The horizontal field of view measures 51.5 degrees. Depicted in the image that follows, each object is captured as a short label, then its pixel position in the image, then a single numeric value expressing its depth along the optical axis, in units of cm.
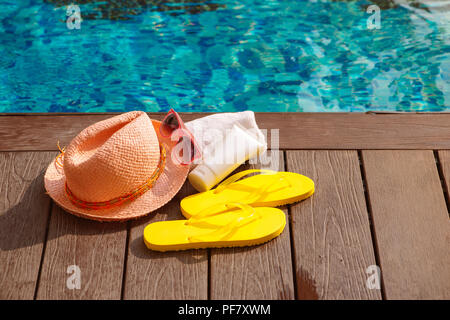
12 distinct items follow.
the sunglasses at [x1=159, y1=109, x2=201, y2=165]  158
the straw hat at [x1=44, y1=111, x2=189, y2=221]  142
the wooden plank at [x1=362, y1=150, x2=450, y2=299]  140
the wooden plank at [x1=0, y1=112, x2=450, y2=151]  175
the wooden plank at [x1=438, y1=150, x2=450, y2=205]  162
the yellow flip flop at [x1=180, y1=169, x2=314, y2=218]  156
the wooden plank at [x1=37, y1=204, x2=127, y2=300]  138
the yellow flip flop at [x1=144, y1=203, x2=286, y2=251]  144
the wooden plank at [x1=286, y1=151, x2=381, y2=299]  139
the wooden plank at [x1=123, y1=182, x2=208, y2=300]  138
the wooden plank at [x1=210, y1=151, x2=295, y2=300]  138
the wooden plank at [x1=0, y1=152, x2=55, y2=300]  140
